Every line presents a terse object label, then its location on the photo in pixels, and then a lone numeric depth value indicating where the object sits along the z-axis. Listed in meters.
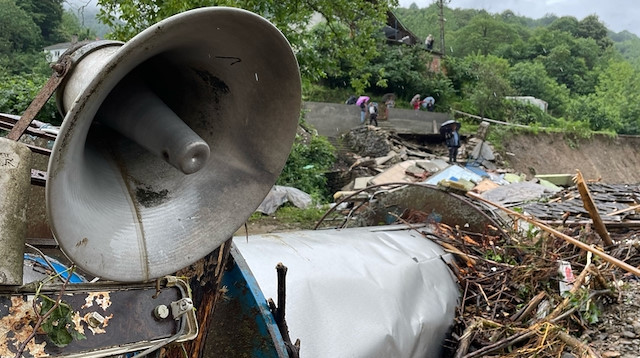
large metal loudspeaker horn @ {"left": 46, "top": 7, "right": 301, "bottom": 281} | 1.20
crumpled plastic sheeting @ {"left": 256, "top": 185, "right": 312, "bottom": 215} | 10.65
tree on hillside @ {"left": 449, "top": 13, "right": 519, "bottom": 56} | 53.50
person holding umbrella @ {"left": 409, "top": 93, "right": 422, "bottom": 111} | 24.39
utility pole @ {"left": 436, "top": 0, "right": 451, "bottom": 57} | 31.03
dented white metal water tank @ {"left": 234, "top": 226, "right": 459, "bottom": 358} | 2.73
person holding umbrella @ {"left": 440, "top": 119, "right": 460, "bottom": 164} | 16.62
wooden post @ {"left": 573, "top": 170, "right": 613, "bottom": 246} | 4.03
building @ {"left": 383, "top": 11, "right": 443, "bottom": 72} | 28.89
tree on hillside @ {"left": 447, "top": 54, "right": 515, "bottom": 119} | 24.88
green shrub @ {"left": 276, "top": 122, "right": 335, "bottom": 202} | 13.54
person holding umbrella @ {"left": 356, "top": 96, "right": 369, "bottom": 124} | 20.92
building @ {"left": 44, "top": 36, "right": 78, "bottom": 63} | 35.59
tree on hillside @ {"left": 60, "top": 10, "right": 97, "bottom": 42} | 40.52
